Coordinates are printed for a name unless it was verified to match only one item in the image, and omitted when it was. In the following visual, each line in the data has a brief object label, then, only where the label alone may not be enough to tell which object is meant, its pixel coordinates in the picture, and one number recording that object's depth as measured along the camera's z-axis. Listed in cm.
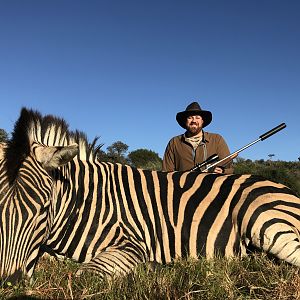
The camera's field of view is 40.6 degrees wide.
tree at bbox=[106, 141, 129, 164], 2655
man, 494
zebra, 221
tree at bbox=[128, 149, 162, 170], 1862
